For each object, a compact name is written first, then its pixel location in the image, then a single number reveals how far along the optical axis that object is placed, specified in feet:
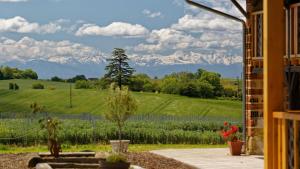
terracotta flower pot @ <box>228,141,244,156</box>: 60.54
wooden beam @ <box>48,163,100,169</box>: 52.70
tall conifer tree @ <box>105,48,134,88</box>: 333.21
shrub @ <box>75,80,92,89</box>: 336.90
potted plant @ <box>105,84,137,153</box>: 64.39
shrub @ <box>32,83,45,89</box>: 360.99
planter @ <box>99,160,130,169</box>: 45.83
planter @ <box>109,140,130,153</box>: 65.21
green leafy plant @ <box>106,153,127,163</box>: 45.98
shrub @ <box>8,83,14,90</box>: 346.21
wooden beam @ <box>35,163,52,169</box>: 49.55
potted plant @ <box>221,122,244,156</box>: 60.59
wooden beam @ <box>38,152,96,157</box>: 57.62
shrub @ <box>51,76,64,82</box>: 428.15
